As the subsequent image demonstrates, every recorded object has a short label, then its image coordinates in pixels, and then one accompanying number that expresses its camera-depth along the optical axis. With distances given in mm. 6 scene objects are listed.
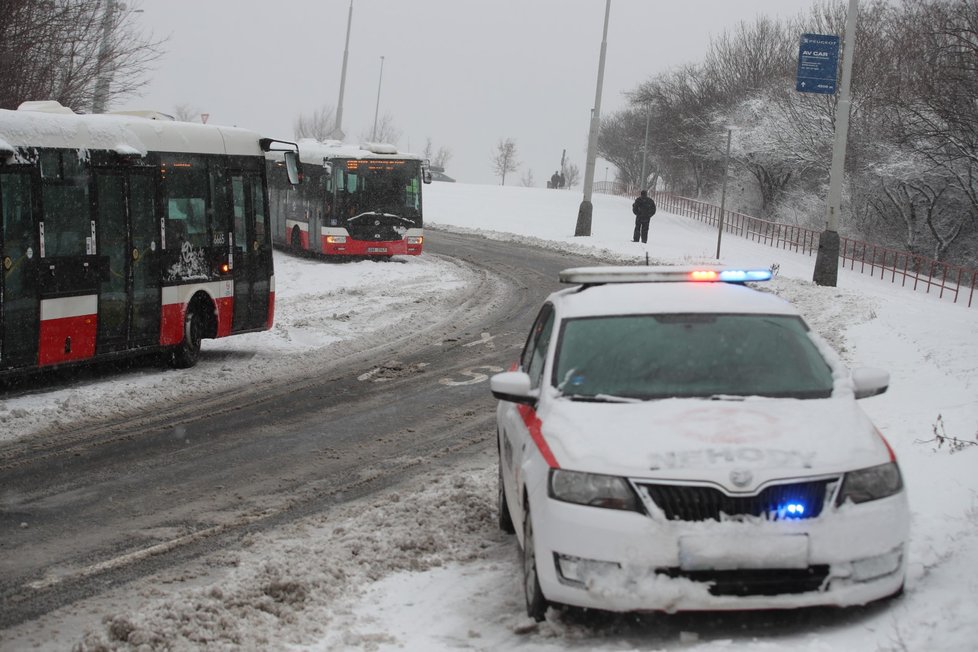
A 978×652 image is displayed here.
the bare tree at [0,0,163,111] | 22094
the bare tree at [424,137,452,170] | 152625
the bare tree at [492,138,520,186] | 145625
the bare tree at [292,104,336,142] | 131000
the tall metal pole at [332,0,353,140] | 52322
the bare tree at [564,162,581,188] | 161000
